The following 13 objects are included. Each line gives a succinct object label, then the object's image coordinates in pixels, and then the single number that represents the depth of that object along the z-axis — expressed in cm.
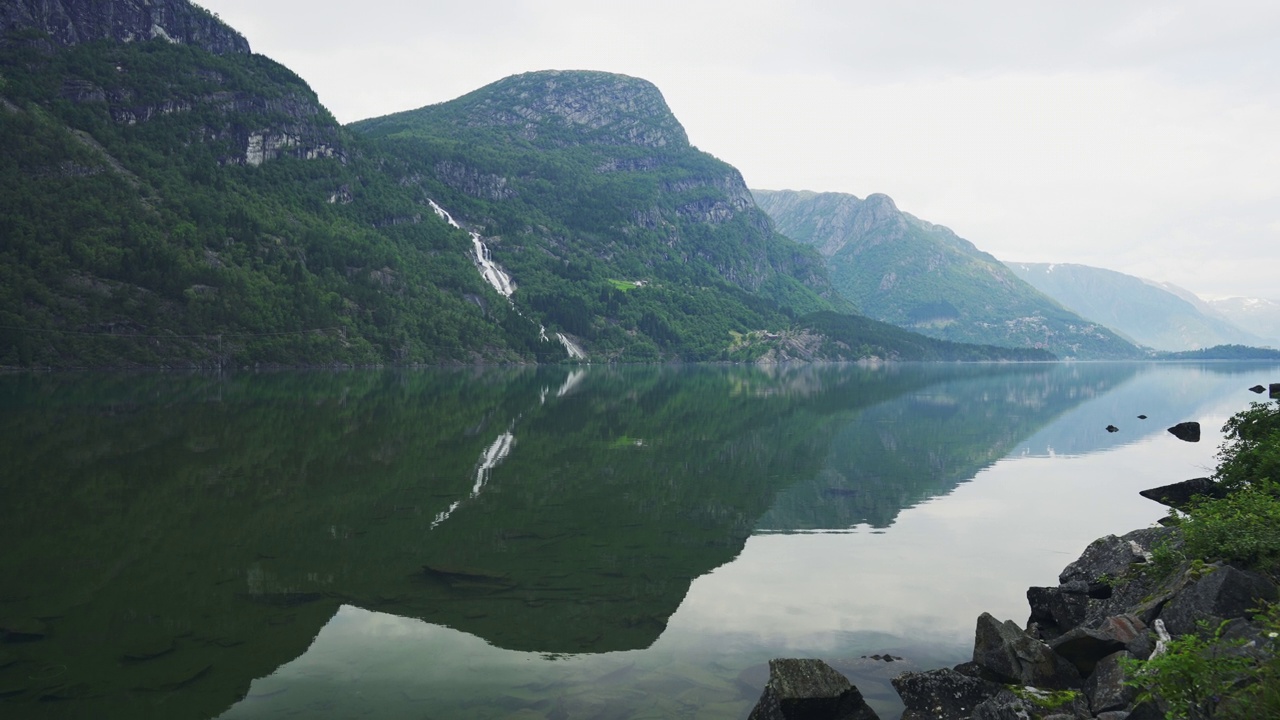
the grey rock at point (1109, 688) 1117
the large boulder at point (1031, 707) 1134
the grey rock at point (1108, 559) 1830
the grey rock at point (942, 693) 1323
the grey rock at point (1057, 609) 1741
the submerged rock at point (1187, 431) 6377
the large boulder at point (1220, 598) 1188
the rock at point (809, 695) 1255
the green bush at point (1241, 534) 1392
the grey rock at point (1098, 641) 1305
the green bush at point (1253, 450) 2329
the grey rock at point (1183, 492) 2738
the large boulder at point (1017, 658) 1327
